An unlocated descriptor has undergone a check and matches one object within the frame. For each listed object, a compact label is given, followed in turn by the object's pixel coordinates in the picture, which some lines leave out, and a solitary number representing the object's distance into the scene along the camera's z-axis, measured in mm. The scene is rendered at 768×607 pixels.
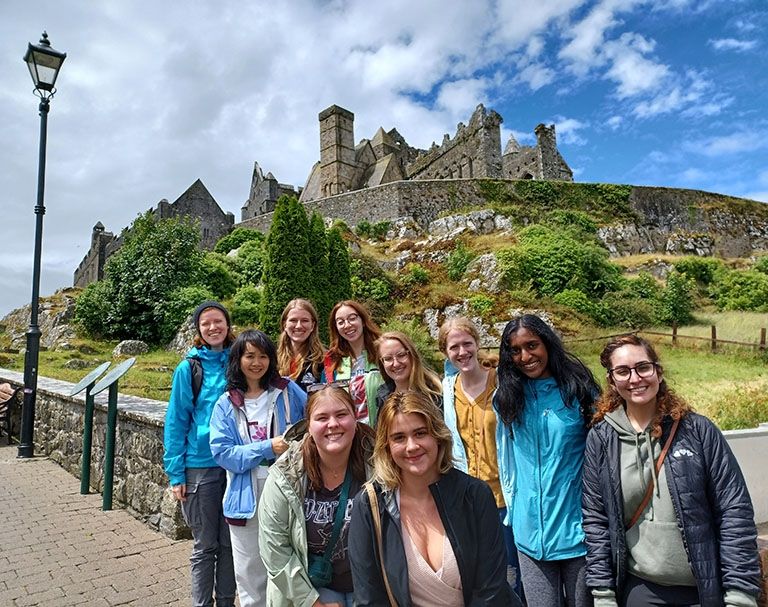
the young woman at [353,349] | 3264
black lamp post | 7285
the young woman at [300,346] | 3510
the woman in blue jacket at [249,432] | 2648
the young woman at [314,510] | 2037
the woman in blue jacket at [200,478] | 2930
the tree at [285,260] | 14094
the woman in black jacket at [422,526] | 1779
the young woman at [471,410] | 2637
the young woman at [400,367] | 3020
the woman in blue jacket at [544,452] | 2189
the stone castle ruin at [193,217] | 34344
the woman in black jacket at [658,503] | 1772
